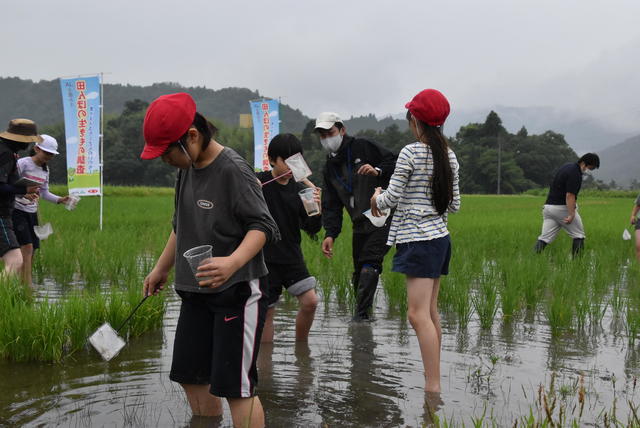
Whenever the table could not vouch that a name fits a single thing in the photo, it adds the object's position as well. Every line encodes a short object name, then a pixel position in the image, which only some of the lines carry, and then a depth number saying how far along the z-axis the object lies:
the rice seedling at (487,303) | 4.46
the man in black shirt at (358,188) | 4.51
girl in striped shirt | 2.94
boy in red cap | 2.07
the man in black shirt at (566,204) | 7.14
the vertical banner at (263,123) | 17.11
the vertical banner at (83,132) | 11.45
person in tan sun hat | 4.27
